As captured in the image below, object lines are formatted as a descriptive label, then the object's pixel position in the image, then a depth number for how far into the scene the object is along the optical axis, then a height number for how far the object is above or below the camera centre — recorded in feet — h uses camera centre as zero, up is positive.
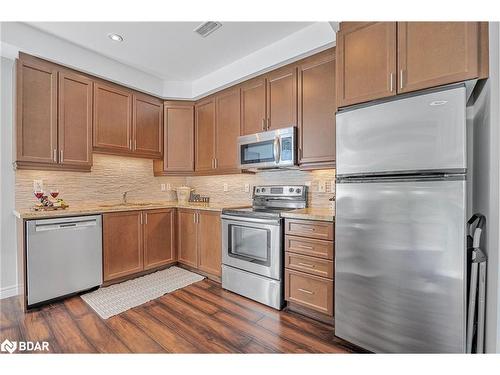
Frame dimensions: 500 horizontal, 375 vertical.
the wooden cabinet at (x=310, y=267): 6.50 -2.33
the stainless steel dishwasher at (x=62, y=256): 7.38 -2.34
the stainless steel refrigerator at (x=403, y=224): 4.39 -0.78
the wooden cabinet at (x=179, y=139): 11.78 +2.22
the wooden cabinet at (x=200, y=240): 9.61 -2.32
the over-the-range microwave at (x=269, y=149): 8.25 +1.29
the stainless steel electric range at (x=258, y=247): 7.50 -2.07
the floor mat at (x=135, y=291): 7.61 -3.80
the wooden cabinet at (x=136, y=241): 9.11 -2.31
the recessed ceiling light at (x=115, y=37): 8.10 +4.99
